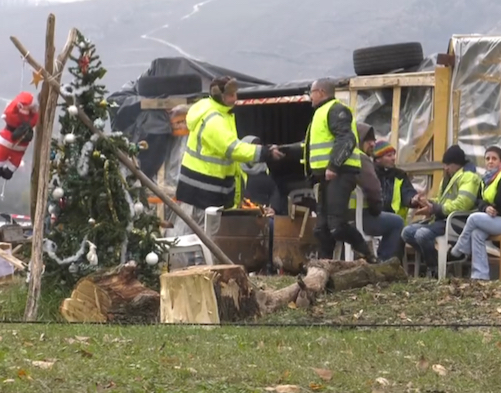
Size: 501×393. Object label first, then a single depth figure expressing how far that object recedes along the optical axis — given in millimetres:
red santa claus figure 14602
